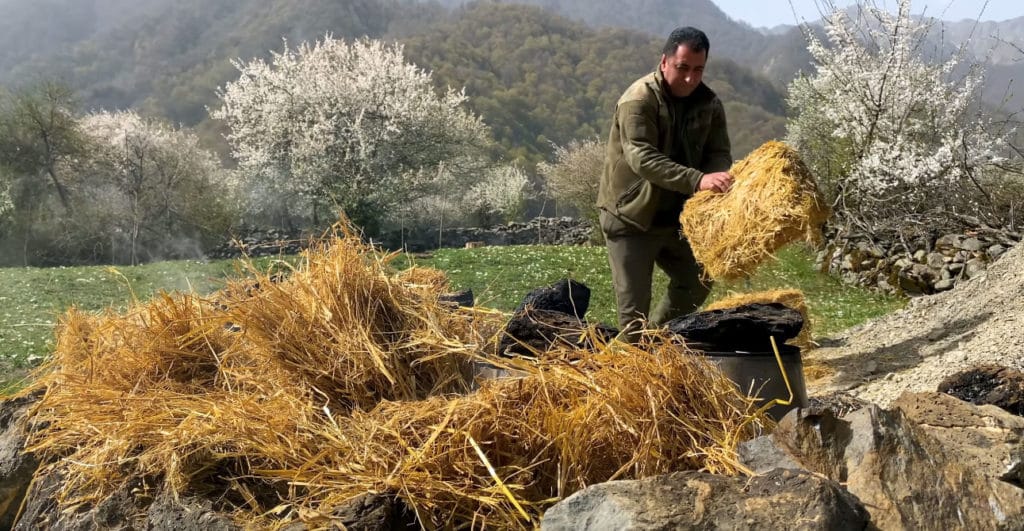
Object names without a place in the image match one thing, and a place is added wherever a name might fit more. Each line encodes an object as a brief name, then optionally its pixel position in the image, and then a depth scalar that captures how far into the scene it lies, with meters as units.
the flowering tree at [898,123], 14.25
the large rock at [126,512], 2.16
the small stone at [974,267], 11.12
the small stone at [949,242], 11.99
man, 4.25
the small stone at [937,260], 11.97
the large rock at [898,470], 1.81
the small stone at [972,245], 11.56
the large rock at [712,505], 1.58
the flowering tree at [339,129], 31.83
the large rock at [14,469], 2.92
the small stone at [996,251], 11.02
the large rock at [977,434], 2.10
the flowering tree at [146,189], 33.06
